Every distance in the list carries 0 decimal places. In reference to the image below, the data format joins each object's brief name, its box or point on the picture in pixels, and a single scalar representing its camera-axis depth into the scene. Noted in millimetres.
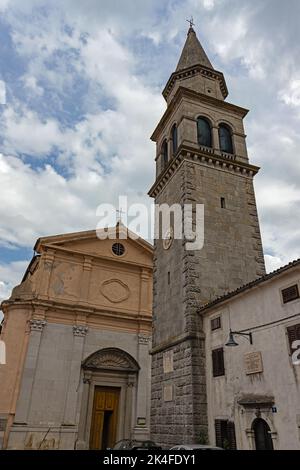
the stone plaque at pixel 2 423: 19580
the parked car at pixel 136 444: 13129
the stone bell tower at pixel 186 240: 13812
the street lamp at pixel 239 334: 10871
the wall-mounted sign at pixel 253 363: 10938
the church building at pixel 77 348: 20453
